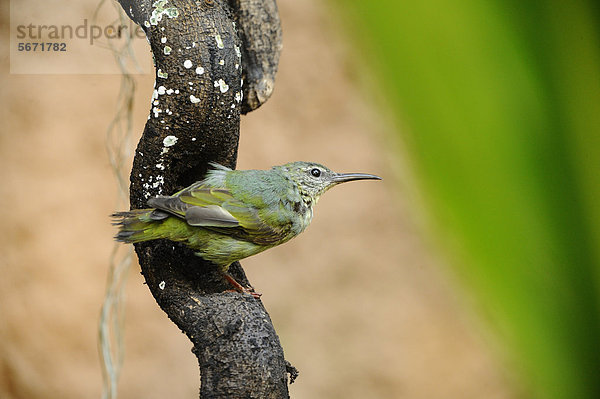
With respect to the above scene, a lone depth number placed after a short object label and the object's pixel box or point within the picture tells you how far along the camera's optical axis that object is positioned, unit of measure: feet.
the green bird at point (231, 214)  15.97
